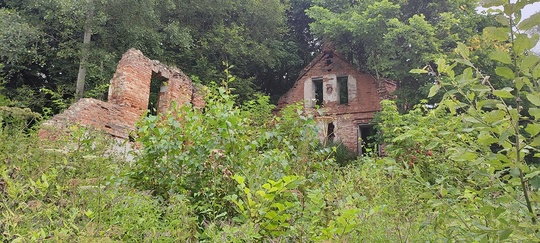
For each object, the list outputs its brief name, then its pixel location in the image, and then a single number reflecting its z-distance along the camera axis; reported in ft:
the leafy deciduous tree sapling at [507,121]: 4.58
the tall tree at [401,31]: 52.75
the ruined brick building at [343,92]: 67.46
